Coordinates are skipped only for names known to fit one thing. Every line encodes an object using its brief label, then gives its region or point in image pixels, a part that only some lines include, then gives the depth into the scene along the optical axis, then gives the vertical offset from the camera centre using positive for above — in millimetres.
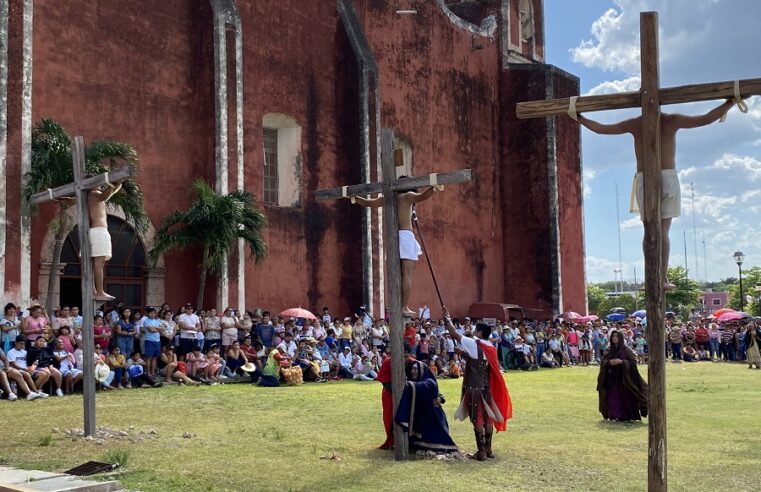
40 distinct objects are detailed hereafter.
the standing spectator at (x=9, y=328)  13312 -470
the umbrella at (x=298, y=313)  19672 -478
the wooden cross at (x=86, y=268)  9148 +333
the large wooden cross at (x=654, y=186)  5426 +670
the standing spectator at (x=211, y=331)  17047 -743
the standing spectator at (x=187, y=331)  16344 -705
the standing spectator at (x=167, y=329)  15828 -638
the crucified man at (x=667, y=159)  5695 +882
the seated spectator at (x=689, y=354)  28784 -2371
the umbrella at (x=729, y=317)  30409 -1177
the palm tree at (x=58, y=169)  15750 +2462
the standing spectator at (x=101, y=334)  14656 -653
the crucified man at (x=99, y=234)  9297 +708
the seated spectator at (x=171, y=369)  15562 -1386
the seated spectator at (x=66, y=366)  13523 -1126
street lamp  32062 +1033
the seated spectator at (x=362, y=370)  18419 -1754
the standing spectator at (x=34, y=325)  13680 -442
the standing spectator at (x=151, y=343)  15352 -865
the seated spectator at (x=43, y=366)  13117 -1086
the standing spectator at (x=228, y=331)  17203 -754
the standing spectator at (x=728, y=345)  28812 -2095
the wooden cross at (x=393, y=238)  8617 +560
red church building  17655 +4357
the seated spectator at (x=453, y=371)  19641 -1908
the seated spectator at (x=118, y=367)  14555 -1247
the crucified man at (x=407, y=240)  8766 +540
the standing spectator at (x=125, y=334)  15180 -685
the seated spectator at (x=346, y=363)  18500 -1576
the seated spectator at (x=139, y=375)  14742 -1403
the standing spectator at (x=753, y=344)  24156 -1762
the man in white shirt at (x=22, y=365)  12930 -1047
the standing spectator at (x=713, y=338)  29016 -1843
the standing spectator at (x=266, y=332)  17703 -817
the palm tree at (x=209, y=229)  18484 +1490
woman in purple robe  11414 -1407
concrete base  5949 -1374
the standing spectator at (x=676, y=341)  28438 -1888
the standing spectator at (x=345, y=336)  19141 -1008
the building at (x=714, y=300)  89062 -1605
